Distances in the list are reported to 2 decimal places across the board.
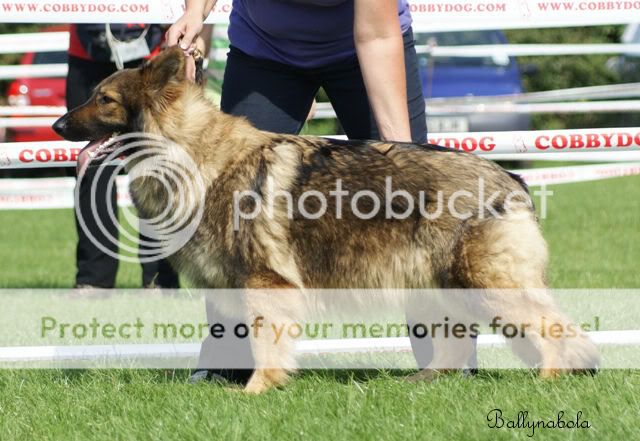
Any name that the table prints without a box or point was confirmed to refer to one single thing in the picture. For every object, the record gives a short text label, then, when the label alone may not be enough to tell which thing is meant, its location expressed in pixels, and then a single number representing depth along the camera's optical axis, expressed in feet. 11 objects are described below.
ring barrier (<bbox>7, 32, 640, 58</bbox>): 61.31
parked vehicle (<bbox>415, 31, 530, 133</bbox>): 80.64
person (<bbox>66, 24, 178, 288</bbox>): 39.93
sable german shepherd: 24.56
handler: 25.17
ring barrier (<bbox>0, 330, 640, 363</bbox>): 28.91
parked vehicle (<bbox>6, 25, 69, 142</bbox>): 79.87
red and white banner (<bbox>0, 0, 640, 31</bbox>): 33.71
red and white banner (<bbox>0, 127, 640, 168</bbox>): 31.09
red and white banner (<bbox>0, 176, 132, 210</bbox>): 61.05
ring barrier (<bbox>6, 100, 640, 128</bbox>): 61.36
